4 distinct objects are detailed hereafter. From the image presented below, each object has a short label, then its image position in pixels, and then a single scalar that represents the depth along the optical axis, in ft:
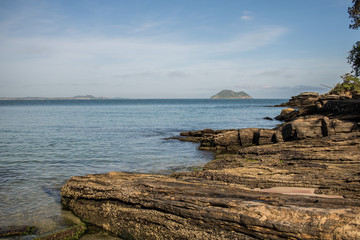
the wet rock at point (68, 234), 21.69
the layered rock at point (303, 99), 231.79
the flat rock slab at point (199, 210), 16.02
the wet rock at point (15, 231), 23.36
